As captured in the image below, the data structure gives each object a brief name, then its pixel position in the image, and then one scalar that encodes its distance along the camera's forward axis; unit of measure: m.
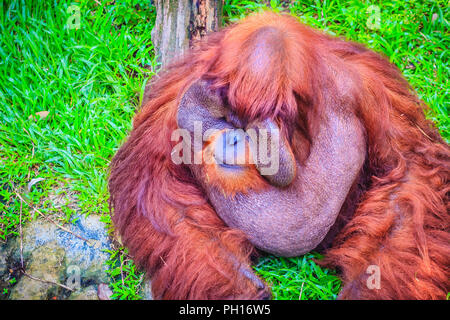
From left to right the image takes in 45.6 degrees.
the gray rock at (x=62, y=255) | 2.54
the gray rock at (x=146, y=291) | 2.46
